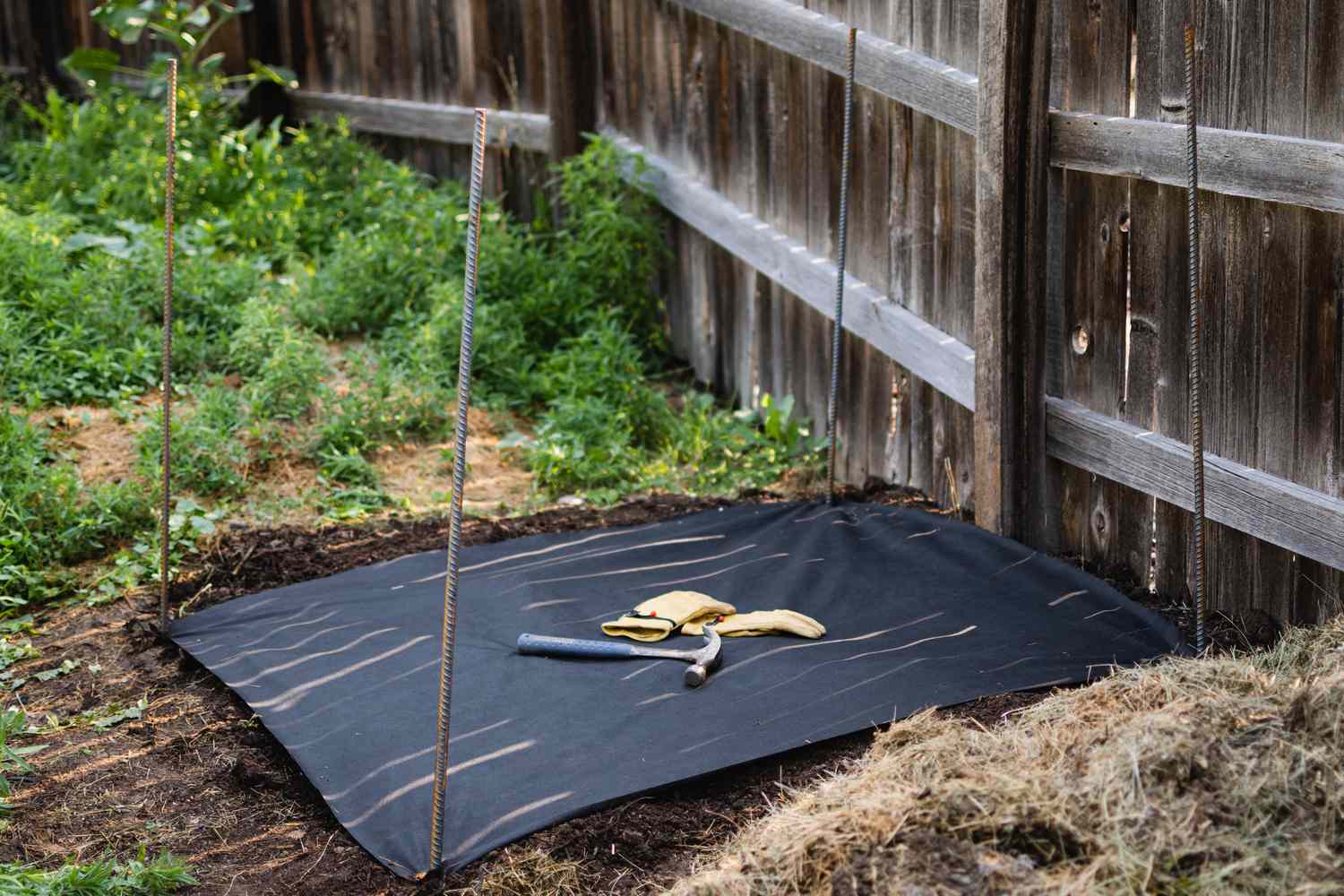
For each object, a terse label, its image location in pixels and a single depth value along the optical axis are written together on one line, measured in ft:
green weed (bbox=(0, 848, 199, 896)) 9.21
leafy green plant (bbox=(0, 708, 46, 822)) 10.82
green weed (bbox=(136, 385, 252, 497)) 17.28
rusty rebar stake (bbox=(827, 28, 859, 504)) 15.06
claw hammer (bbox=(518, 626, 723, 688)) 12.05
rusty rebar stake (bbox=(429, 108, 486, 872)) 8.81
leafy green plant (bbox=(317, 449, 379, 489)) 18.12
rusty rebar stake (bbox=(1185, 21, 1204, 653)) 10.53
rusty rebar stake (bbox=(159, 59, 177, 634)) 12.37
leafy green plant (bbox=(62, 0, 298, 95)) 26.61
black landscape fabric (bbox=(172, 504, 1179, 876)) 10.52
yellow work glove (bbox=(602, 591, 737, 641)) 12.79
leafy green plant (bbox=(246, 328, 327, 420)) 18.72
